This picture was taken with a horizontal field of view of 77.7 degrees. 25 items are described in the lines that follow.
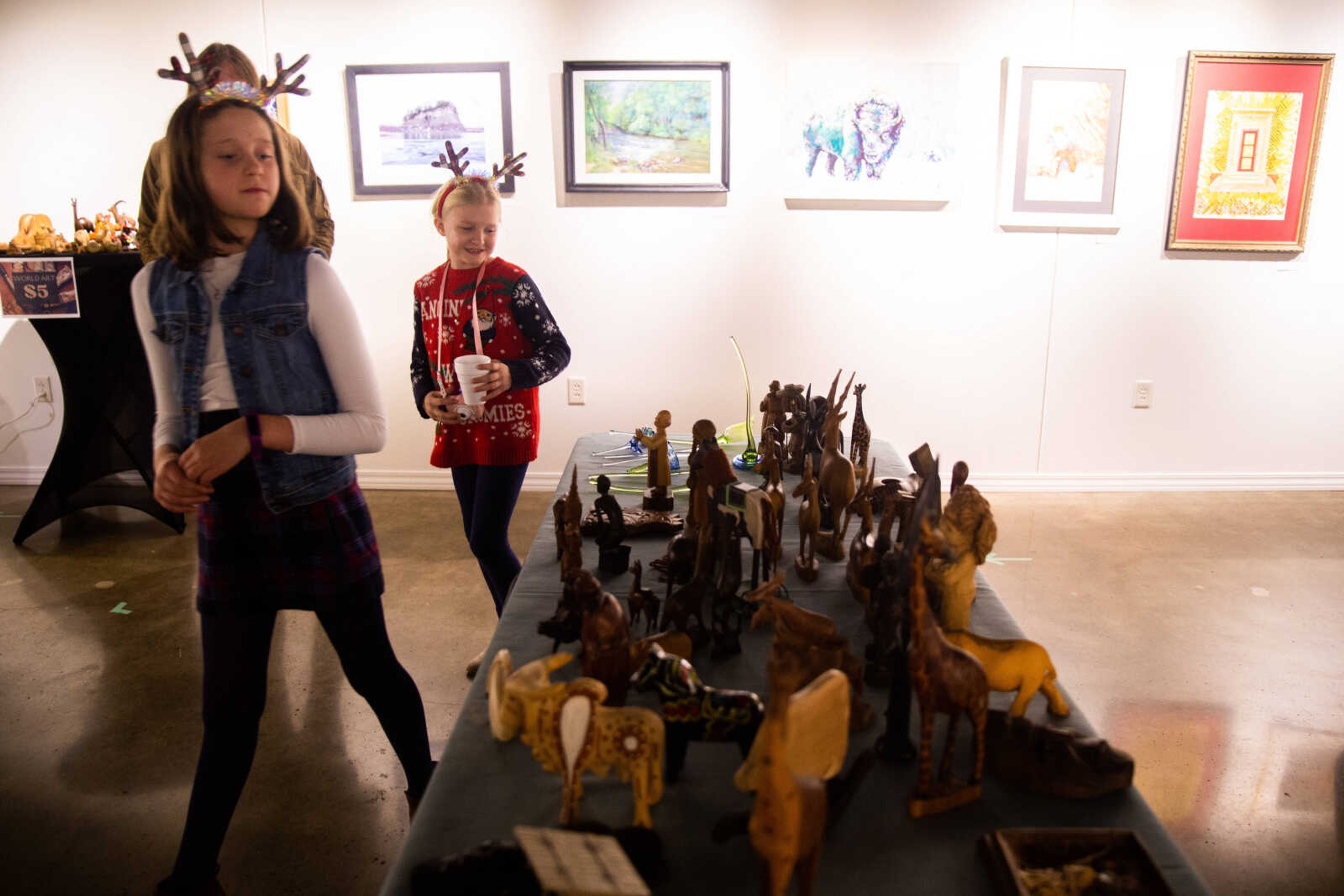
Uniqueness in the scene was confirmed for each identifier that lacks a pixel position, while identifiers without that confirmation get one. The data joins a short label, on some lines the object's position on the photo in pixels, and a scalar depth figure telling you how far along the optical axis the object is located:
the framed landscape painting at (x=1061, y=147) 3.71
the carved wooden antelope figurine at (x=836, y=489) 1.68
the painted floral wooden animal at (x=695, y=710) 0.94
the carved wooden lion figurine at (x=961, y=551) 1.21
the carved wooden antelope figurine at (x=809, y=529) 1.60
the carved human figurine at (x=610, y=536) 1.60
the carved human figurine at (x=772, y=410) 2.32
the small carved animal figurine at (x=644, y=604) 1.35
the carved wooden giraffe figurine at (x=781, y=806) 0.70
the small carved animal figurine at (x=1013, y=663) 1.05
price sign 3.16
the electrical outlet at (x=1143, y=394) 4.07
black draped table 3.28
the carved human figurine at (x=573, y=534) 1.52
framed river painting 3.72
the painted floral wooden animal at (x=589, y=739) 0.91
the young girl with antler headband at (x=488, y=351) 1.99
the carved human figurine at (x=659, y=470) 1.97
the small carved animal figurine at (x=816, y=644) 1.10
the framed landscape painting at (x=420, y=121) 3.74
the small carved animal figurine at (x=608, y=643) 1.04
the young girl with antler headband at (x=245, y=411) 1.20
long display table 0.85
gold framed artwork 3.71
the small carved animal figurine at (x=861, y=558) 1.44
